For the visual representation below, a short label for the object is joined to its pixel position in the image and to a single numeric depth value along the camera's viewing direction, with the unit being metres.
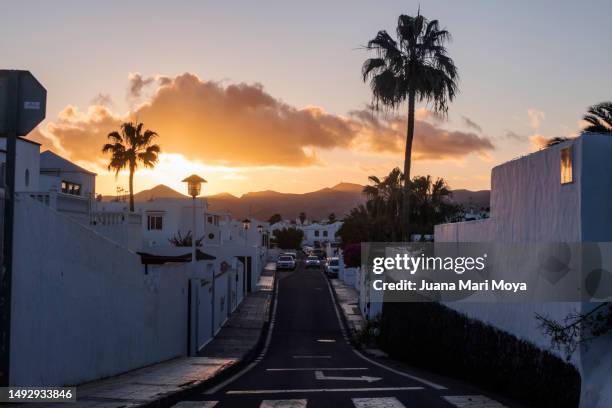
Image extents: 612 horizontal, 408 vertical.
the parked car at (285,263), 87.19
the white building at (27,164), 35.81
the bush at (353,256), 61.19
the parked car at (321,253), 124.10
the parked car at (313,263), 93.30
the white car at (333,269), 77.94
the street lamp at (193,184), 26.08
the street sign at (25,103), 8.35
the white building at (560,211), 11.77
